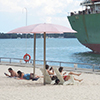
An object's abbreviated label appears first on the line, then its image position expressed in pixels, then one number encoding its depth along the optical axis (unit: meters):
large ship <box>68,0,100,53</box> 49.31
